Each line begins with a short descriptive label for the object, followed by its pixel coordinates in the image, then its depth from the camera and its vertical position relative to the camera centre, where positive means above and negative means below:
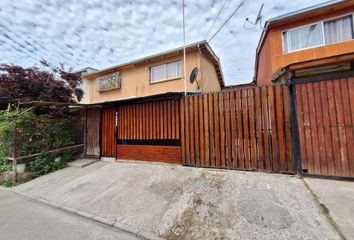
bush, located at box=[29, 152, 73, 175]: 6.95 -1.50
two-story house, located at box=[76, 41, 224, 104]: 8.67 +3.40
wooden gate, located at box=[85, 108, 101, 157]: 8.58 -0.14
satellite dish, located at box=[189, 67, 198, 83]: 8.26 +2.74
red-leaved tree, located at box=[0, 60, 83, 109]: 8.62 +2.68
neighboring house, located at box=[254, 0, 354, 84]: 7.17 +4.48
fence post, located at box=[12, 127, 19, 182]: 6.39 -0.92
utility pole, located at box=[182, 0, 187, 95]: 8.00 +3.23
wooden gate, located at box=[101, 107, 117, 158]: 7.95 -0.14
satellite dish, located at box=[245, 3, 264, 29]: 8.48 +6.01
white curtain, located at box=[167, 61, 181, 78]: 9.06 +3.41
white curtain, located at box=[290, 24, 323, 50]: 7.66 +4.39
